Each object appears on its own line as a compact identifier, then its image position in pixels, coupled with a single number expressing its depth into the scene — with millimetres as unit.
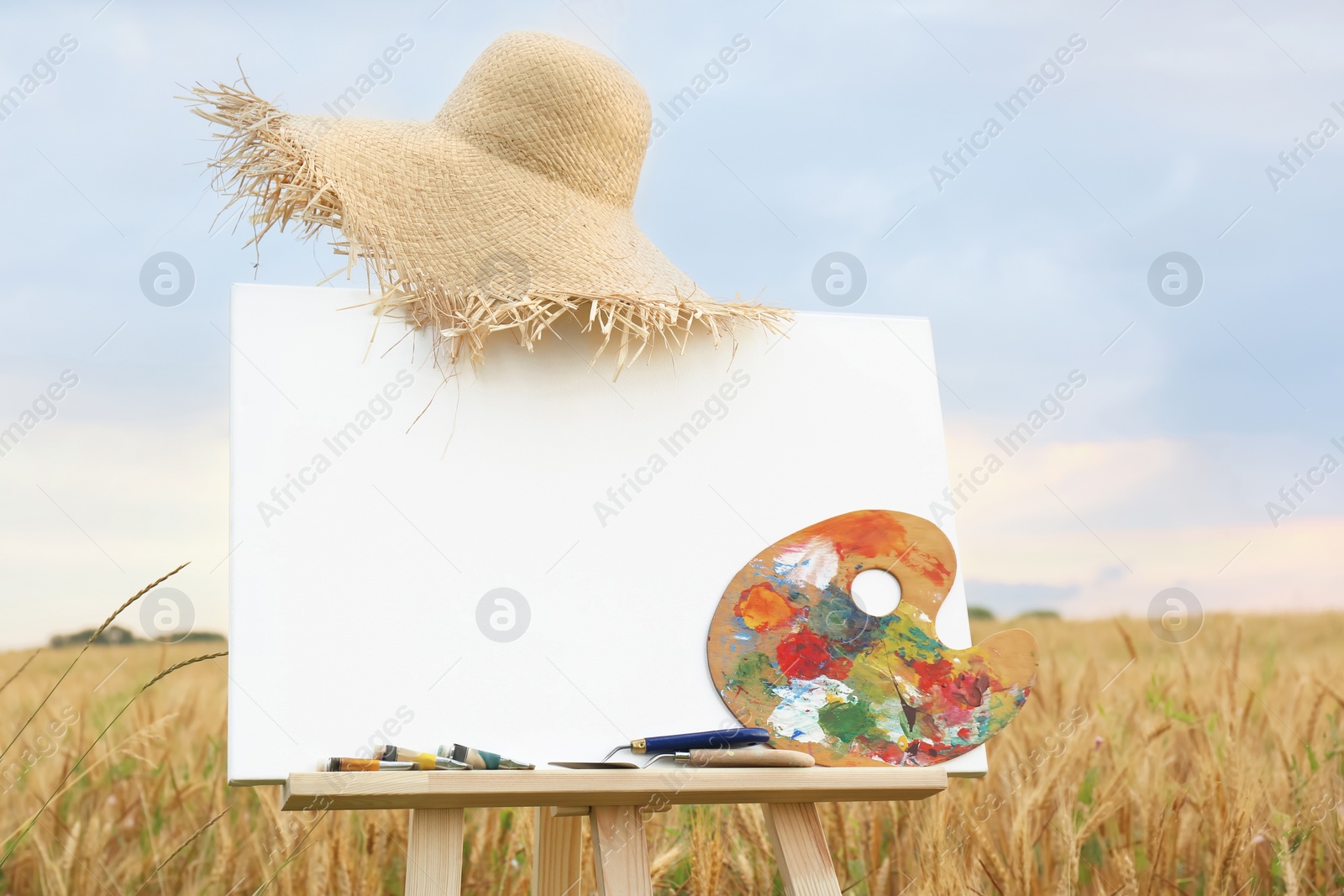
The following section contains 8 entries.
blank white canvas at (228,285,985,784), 1328
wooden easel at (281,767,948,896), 1206
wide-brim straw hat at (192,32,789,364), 1490
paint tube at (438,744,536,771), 1268
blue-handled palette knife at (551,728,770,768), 1359
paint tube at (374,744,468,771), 1240
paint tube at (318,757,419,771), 1216
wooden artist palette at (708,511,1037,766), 1459
